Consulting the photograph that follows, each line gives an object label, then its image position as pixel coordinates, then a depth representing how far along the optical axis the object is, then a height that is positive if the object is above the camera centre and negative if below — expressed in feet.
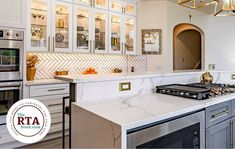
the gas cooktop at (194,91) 5.37 -0.58
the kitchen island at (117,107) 3.41 -0.79
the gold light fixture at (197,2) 14.99 +5.40
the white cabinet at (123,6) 13.68 +4.69
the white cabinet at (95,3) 11.93 +4.32
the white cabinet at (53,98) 9.74 -1.35
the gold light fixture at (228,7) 7.94 +2.60
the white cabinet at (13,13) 8.64 +2.64
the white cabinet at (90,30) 12.00 +2.66
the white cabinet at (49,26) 10.42 +2.53
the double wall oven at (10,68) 8.54 +0.16
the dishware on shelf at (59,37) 11.14 +1.96
